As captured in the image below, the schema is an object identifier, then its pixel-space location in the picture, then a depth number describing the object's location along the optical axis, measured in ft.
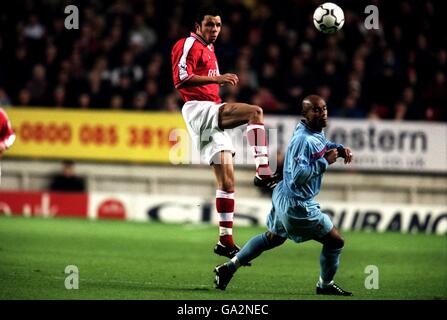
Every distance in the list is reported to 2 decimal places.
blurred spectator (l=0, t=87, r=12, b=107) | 68.85
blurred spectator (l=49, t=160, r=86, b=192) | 69.10
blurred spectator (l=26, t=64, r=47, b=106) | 69.31
